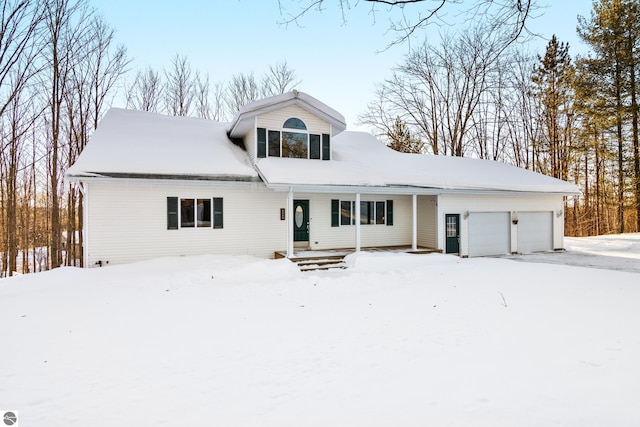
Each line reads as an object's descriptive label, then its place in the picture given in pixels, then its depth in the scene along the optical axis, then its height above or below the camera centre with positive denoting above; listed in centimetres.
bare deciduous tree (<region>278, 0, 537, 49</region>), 383 +249
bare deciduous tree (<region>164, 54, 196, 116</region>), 2211 +904
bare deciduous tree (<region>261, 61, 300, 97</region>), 2466 +1042
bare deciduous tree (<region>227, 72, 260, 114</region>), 2500 +970
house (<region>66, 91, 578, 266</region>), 973 +81
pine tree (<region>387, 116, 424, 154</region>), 2600 +595
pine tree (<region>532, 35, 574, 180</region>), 2123 +727
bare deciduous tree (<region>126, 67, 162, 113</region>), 2050 +818
